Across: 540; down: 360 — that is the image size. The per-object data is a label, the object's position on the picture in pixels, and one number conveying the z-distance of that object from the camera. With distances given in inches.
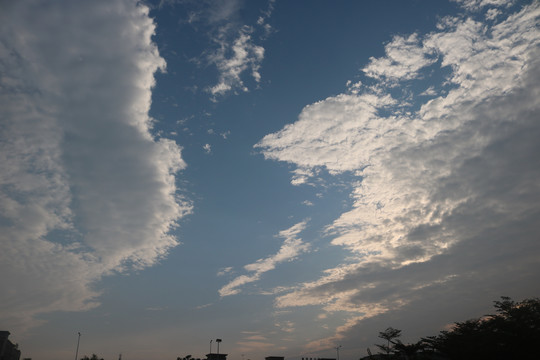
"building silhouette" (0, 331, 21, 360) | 3730.3
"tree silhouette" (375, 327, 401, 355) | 3041.1
